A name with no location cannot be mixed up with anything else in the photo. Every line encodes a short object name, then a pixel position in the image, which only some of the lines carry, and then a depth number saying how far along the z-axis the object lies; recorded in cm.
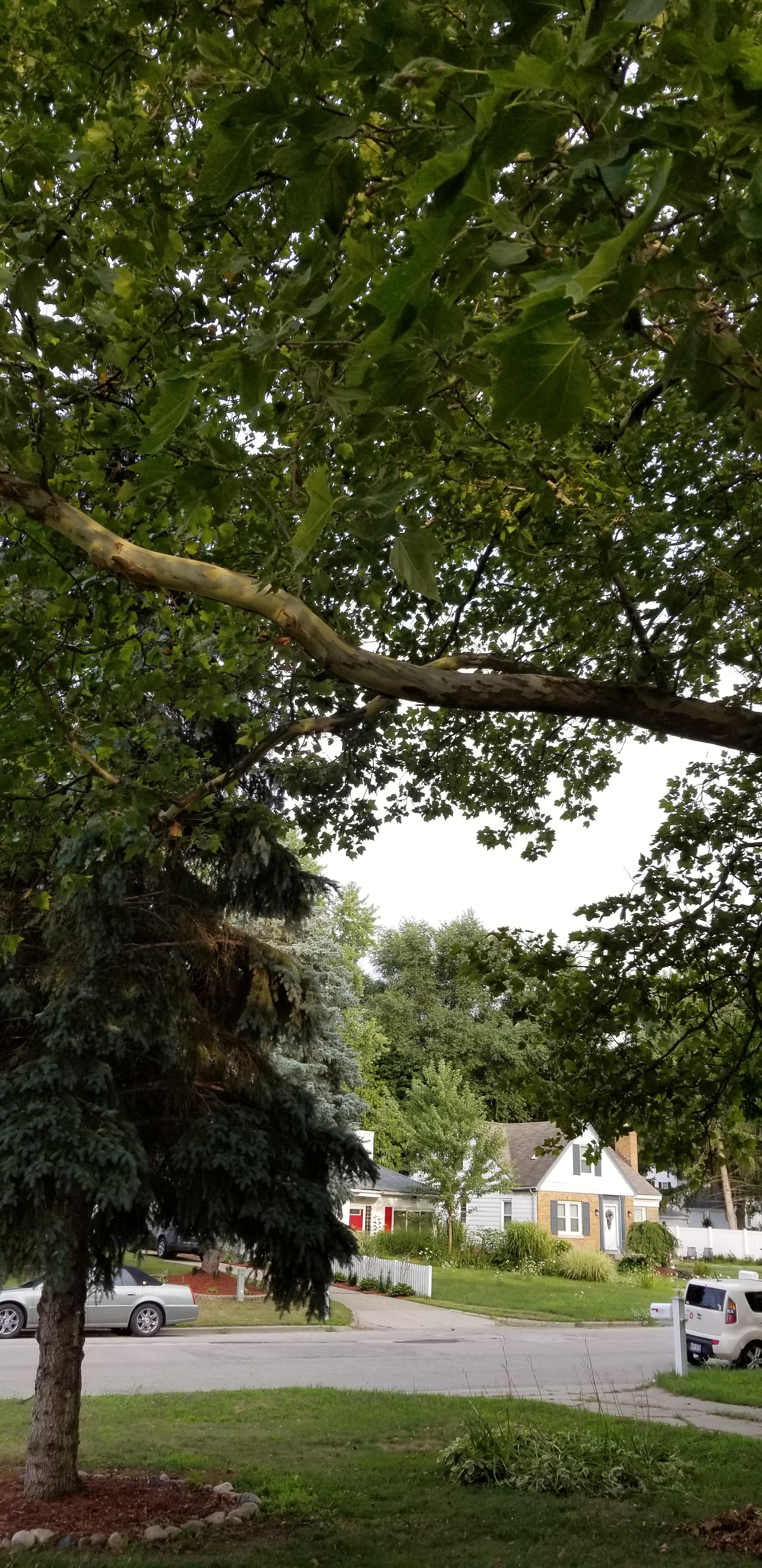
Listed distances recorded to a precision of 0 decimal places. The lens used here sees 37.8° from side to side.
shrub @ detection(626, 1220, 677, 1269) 3878
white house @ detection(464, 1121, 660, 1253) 4075
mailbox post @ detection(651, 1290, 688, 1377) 1616
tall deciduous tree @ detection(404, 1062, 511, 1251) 3362
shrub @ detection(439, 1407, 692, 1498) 862
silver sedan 1861
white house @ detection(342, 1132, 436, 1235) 3622
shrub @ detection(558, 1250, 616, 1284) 3394
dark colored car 2868
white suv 1753
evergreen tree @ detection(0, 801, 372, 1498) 748
